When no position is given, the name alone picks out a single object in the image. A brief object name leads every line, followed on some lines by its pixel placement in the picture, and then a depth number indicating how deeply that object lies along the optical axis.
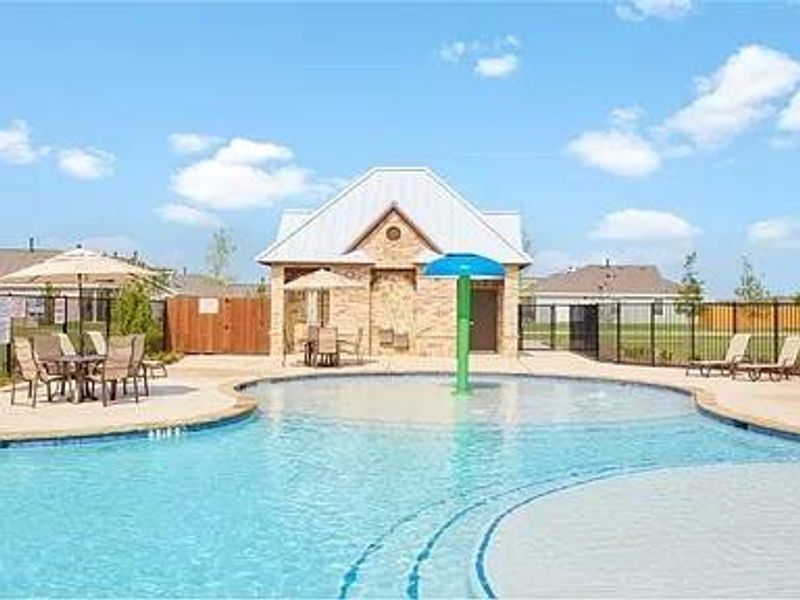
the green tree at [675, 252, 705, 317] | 64.38
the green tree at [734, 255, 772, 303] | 64.94
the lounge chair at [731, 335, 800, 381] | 20.94
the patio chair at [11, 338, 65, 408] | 14.76
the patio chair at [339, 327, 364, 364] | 28.17
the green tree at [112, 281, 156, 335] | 24.98
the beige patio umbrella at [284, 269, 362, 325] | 24.91
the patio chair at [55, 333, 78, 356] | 16.84
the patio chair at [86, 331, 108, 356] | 18.73
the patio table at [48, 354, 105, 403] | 14.94
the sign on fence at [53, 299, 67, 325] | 19.97
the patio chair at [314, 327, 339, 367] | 24.23
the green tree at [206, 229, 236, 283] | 69.12
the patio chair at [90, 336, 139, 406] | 14.54
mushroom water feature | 18.05
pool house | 29.41
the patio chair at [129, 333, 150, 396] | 15.22
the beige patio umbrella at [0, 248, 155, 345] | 15.92
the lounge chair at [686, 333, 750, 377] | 21.83
